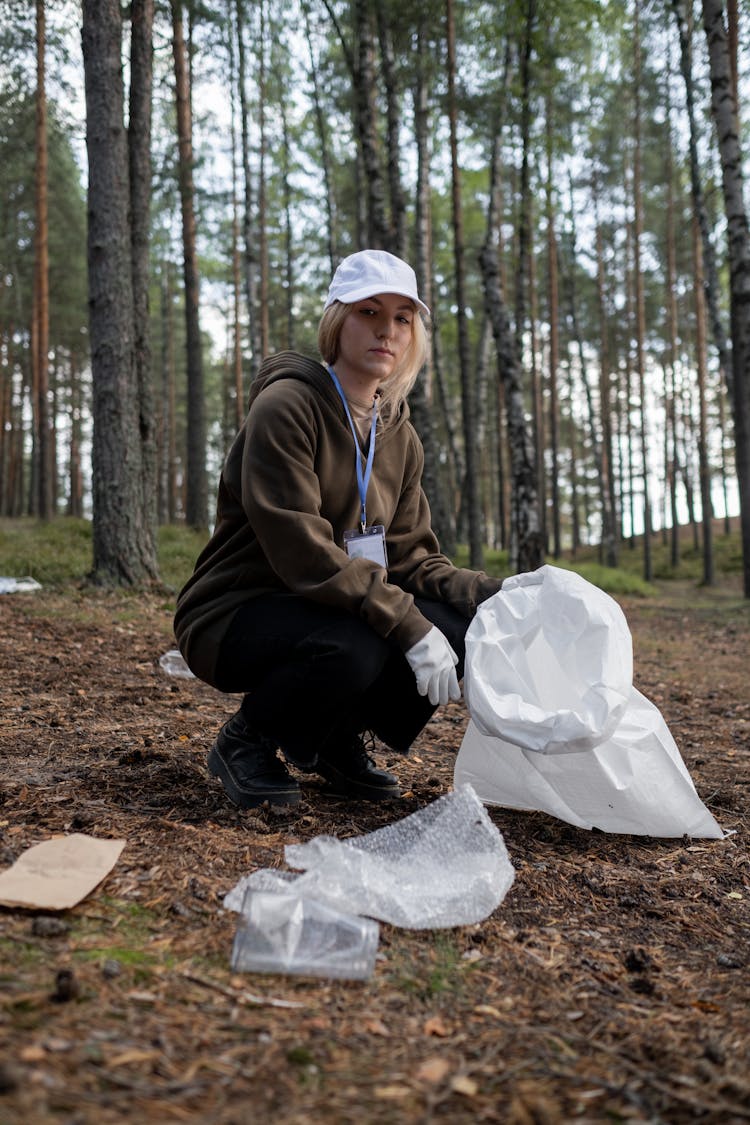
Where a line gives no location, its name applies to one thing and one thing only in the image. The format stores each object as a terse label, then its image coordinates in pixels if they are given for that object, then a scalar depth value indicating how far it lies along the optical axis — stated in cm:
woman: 232
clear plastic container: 158
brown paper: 170
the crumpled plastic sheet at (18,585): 682
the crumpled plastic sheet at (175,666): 463
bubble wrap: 178
